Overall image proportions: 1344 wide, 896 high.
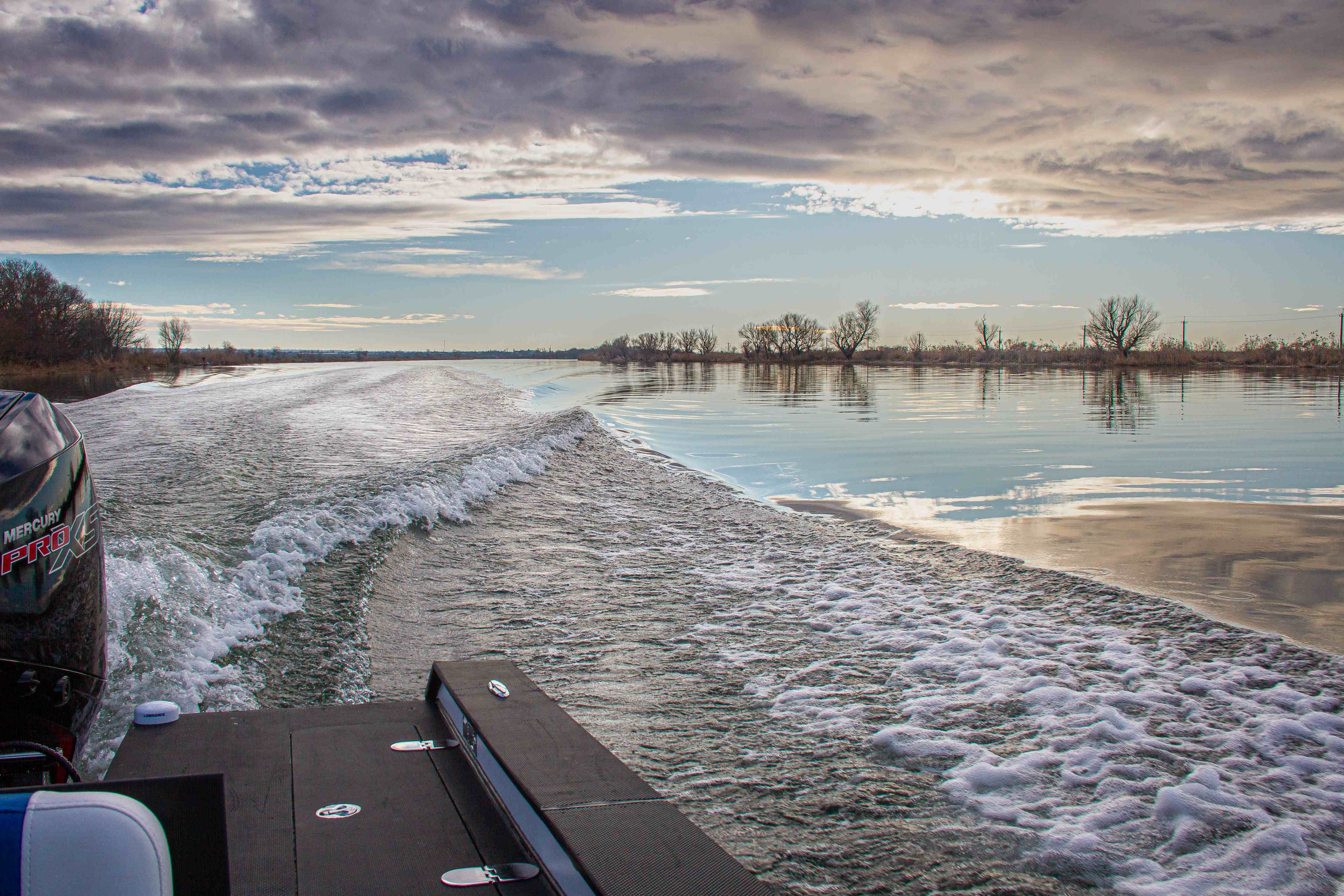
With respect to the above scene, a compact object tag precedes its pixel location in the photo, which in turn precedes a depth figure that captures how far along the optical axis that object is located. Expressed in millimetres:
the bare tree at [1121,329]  66562
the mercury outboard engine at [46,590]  2682
